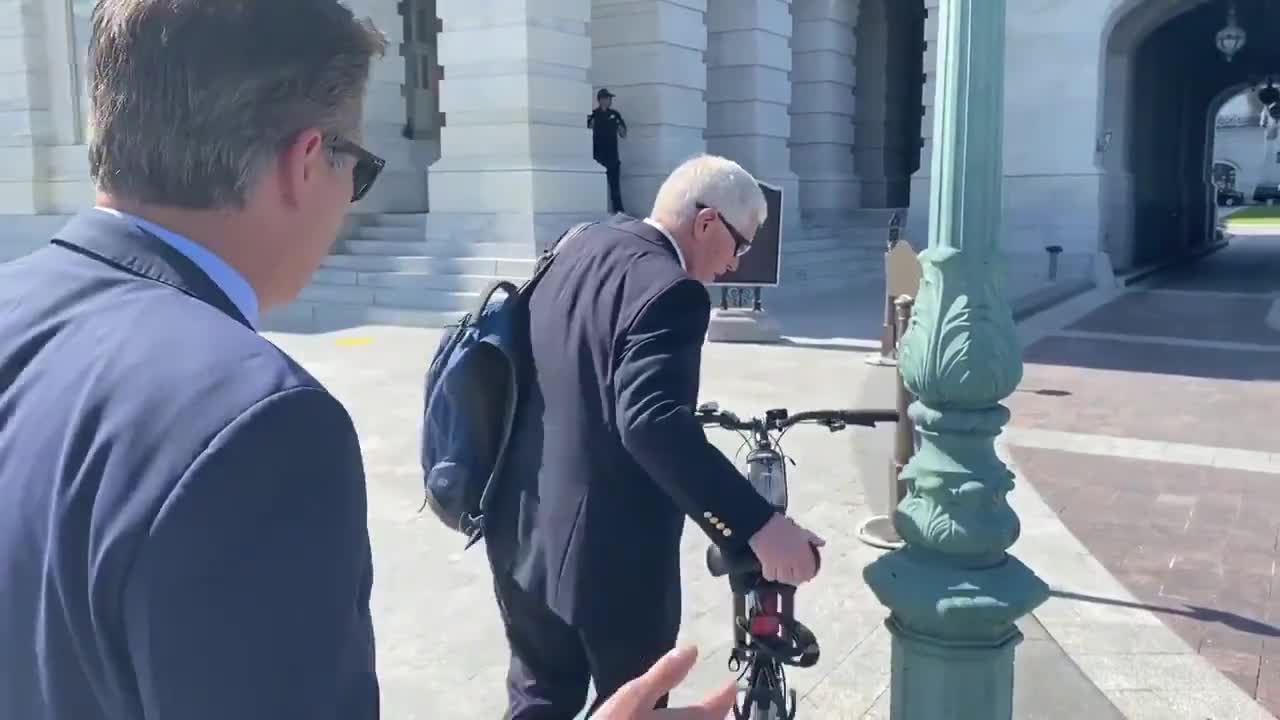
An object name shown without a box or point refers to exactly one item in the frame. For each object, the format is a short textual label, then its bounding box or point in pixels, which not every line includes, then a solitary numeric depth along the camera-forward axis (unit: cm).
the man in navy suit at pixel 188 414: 102
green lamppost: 267
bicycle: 292
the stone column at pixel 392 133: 1719
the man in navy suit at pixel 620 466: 251
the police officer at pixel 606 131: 1591
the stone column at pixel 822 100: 2142
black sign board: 1059
